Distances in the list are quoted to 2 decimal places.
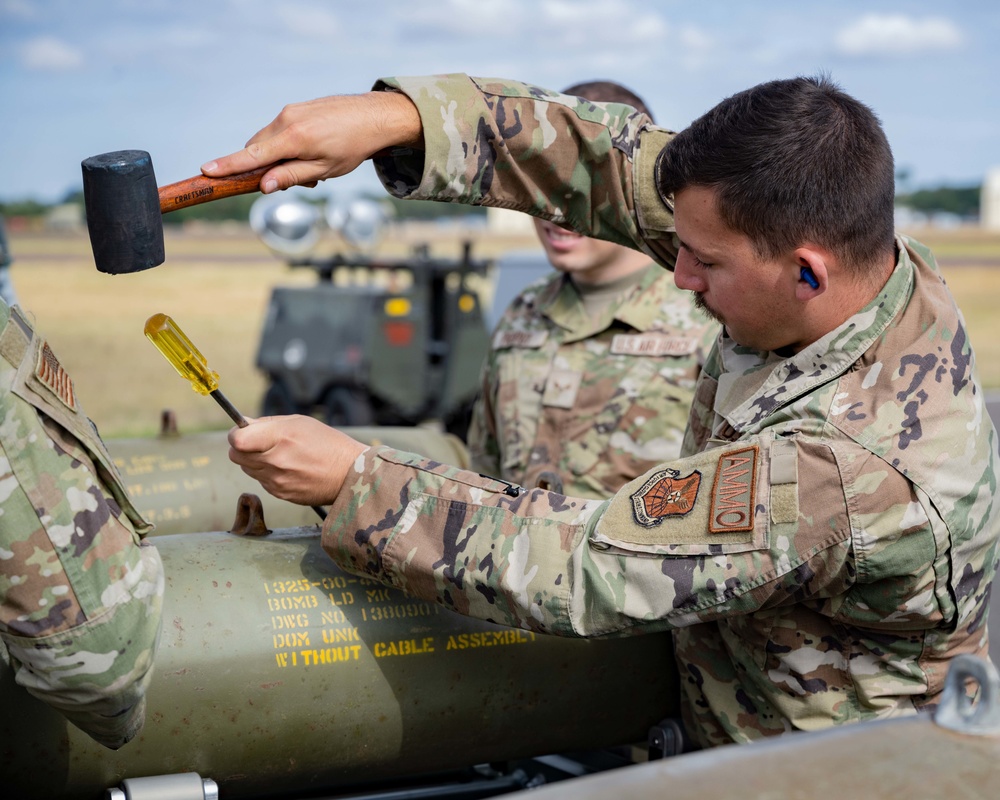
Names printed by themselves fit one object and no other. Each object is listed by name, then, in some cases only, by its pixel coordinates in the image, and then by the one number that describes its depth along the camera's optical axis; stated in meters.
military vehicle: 10.02
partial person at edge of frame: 1.50
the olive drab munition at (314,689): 1.93
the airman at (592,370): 3.06
